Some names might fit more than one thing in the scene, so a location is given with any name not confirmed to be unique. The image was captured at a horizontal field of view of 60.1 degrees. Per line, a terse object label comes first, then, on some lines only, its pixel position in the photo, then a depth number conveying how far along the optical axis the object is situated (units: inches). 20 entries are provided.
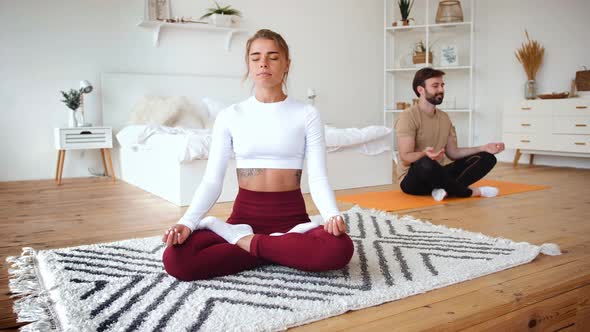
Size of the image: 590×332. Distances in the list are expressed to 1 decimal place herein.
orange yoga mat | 115.4
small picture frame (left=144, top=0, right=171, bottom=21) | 186.9
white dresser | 184.5
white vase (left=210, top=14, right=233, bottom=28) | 197.6
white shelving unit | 231.8
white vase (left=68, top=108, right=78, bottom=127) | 169.0
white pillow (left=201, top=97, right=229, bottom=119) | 188.5
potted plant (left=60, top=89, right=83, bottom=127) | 166.6
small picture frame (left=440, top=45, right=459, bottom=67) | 230.4
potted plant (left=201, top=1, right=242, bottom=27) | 198.0
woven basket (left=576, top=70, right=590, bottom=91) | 191.6
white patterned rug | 49.8
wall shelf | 187.2
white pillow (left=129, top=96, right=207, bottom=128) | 172.6
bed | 121.8
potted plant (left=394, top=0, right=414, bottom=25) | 235.9
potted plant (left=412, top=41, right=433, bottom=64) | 231.5
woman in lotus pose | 60.0
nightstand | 161.6
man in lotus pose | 122.0
